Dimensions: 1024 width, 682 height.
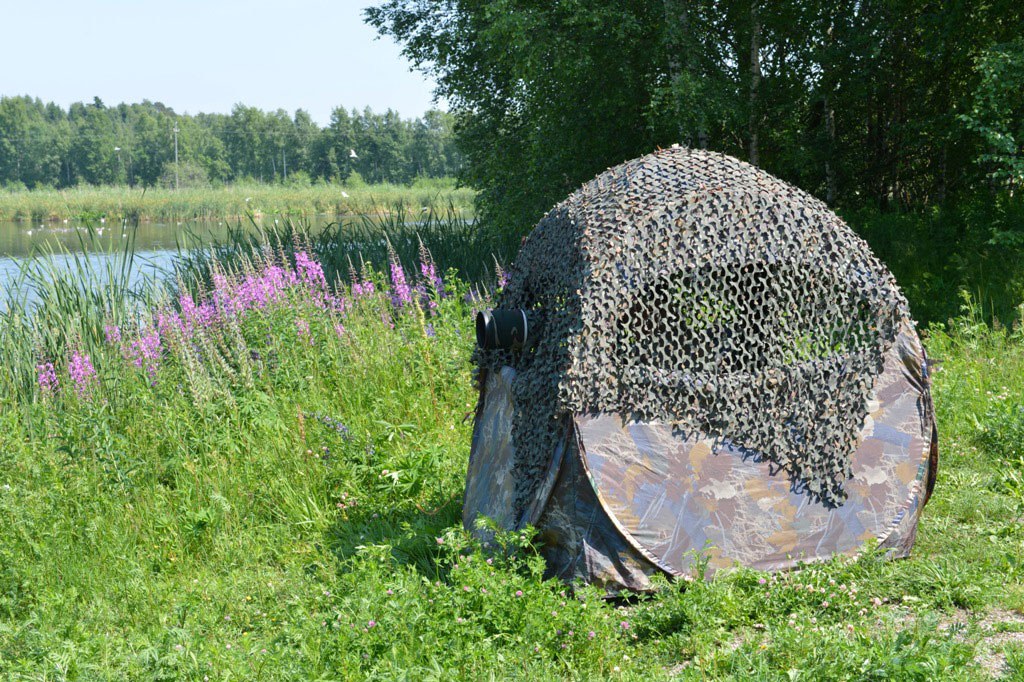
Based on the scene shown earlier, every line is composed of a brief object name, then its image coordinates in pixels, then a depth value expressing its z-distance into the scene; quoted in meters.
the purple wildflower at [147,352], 6.54
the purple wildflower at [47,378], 6.44
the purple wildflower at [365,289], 8.06
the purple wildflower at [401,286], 7.95
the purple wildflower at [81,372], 6.34
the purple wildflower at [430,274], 8.33
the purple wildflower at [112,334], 7.06
